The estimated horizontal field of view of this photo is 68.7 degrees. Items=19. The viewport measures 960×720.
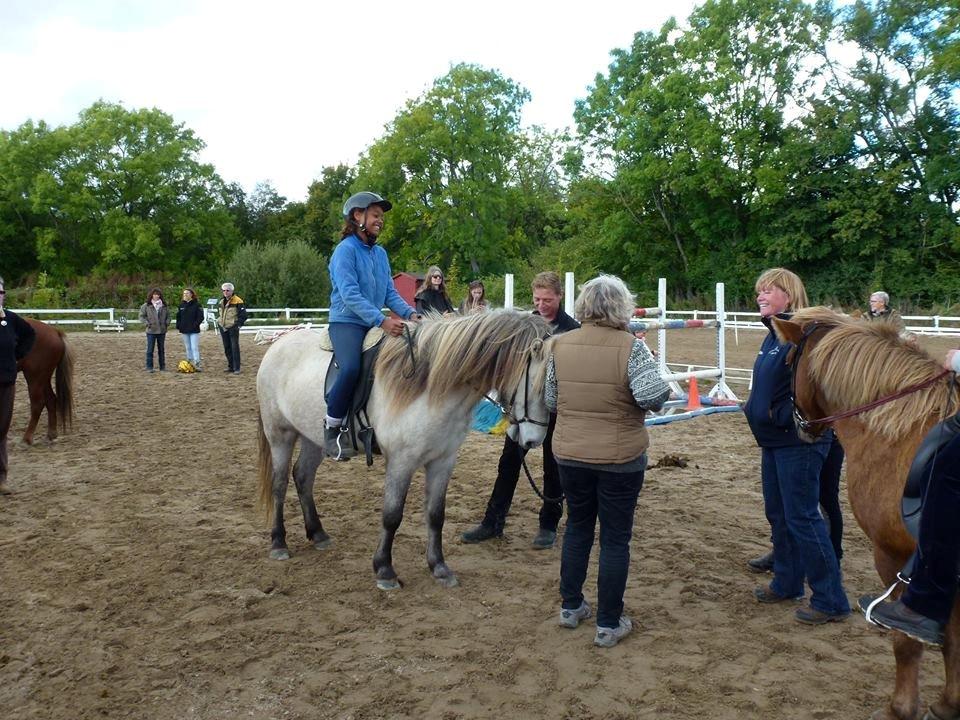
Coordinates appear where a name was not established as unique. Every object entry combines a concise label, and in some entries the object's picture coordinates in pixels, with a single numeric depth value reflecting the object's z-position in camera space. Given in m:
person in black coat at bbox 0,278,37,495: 6.35
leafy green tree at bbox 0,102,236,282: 41.94
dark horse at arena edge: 8.55
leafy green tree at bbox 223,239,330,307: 34.41
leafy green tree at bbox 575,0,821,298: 31.50
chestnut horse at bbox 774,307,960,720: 2.79
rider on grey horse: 4.28
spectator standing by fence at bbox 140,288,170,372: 14.57
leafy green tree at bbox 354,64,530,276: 39.31
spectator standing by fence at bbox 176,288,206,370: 14.82
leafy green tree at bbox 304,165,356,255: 49.50
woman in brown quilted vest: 3.29
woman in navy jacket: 3.70
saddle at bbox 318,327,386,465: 4.39
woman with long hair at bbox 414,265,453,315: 7.69
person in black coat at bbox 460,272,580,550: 4.84
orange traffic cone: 9.48
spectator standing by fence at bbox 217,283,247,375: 14.66
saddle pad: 4.49
